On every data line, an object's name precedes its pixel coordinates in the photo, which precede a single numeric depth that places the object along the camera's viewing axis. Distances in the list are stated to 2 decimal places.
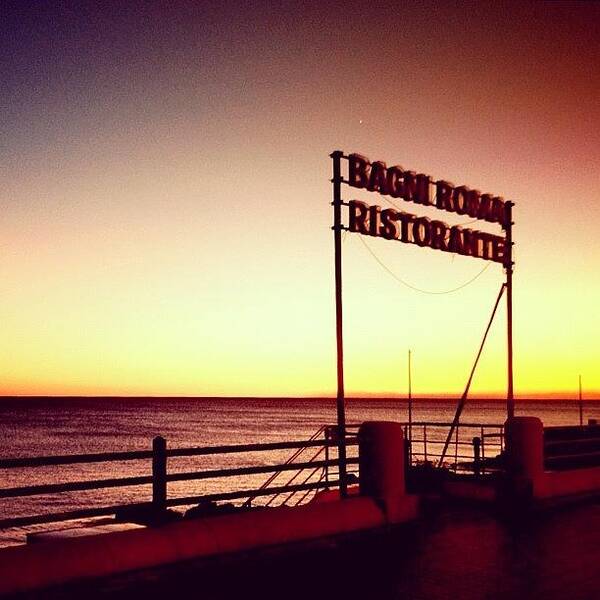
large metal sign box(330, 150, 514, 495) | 13.13
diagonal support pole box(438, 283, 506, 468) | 17.06
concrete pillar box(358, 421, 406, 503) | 10.90
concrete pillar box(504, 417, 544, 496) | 12.59
